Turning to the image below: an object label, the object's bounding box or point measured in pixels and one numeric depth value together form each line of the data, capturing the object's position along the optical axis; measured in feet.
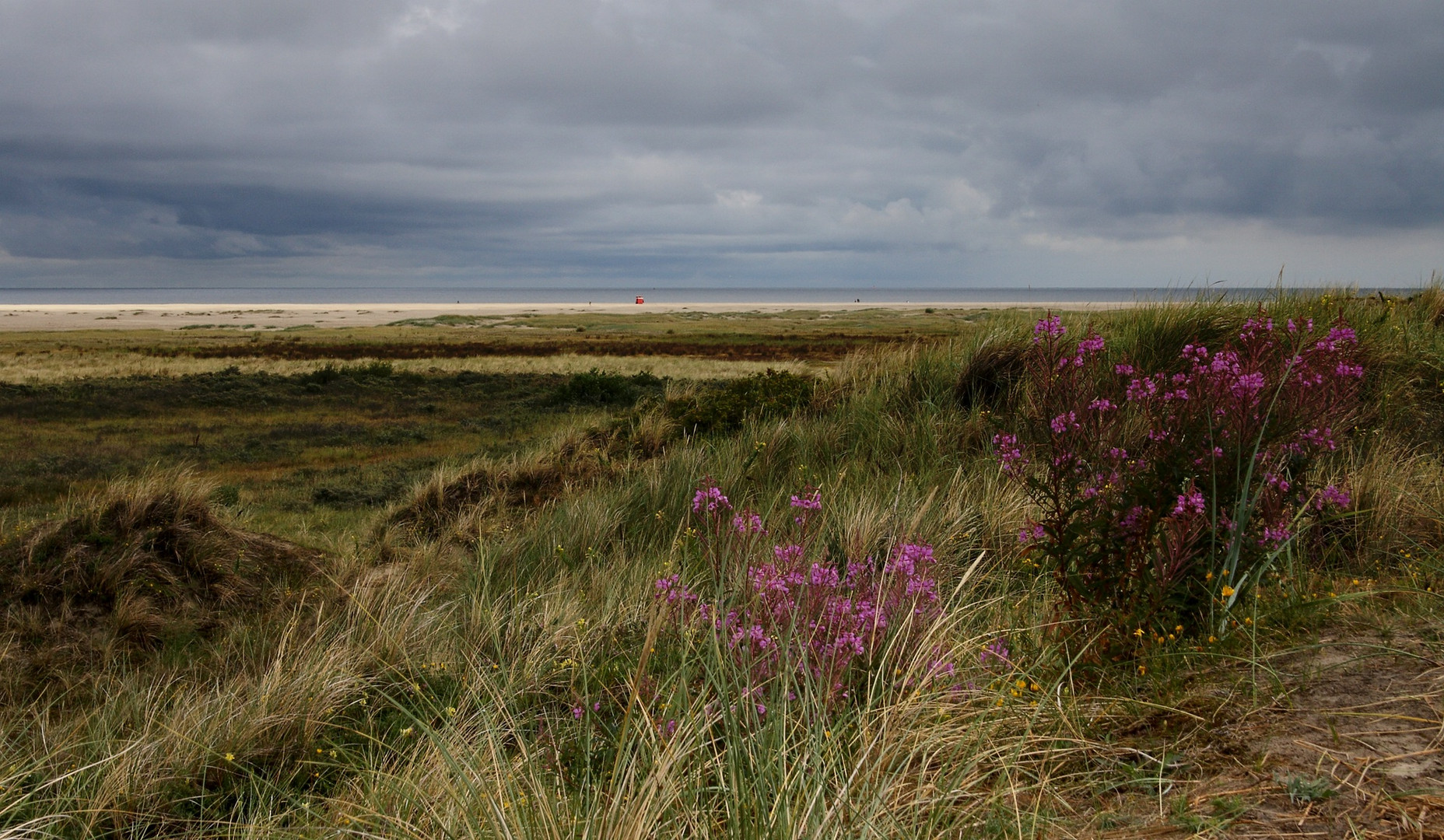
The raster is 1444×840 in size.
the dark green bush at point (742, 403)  36.26
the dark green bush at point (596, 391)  79.05
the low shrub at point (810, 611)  9.67
